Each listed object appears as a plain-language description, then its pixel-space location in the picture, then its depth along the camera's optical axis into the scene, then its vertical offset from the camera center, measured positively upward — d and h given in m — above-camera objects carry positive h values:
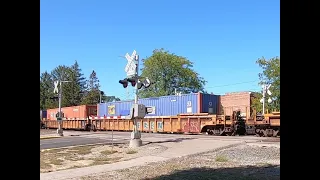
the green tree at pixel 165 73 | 80.56 +6.97
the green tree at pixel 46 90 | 116.65 +4.88
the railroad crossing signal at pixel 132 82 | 17.62 +1.05
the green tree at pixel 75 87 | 118.54 +5.49
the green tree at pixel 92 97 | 107.57 +1.91
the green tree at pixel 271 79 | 42.75 +3.23
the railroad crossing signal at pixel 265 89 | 34.00 +1.34
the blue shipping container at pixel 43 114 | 64.38 -1.92
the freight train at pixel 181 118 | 28.33 -1.42
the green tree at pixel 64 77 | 116.81 +9.79
